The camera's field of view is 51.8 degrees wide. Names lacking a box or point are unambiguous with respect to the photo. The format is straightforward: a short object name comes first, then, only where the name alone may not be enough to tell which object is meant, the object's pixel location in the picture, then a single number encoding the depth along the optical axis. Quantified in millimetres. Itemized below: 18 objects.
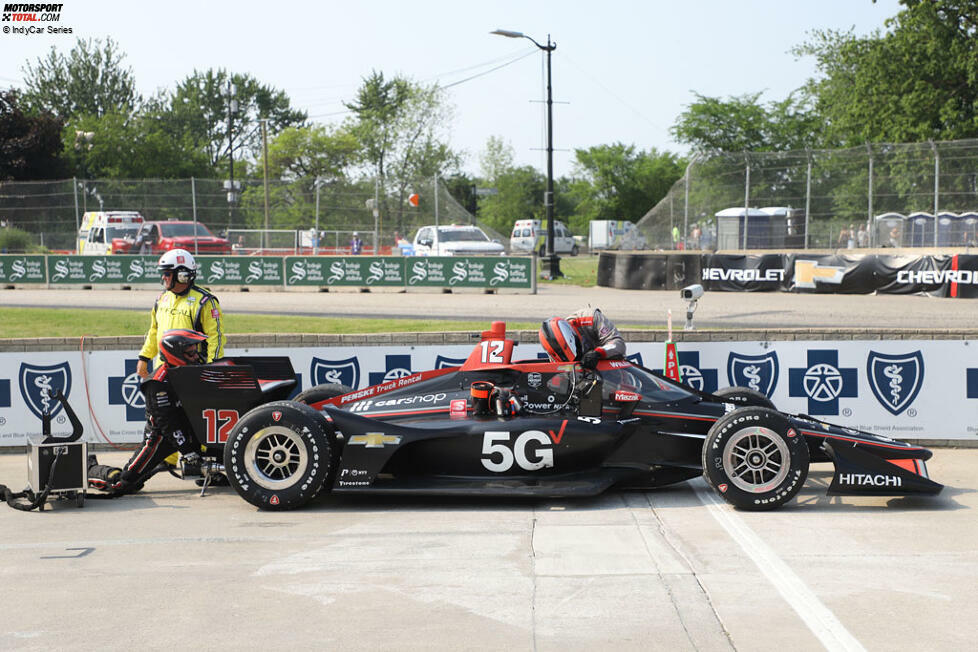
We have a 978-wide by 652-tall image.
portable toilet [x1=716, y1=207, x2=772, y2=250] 25688
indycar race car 7238
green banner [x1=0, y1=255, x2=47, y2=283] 28562
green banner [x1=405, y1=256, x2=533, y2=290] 25453
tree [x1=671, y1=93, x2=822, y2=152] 67188
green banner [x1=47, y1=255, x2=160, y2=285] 27750
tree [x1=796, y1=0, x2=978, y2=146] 36875
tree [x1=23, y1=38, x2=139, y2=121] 95750
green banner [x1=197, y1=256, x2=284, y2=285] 27250
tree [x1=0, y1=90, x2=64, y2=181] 59812
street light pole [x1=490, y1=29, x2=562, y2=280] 31234
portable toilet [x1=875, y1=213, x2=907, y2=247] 24391
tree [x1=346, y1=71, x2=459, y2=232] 57000
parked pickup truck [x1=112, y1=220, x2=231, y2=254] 30812
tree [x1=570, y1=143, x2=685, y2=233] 81750
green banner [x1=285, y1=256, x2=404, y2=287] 26406
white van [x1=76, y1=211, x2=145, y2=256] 32062
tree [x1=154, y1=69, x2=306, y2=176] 105500
